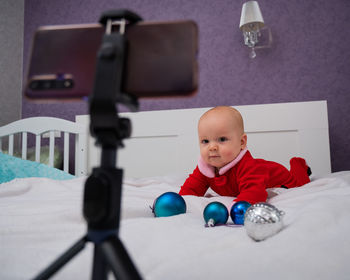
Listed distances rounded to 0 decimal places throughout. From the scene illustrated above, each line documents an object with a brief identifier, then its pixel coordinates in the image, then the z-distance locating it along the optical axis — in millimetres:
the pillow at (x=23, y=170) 1616
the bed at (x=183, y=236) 414
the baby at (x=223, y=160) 1110
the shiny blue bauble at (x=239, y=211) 730
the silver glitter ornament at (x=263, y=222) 528
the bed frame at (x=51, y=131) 2020
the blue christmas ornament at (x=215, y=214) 683
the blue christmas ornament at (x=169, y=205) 777
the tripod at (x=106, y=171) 307
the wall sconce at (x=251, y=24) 1888
